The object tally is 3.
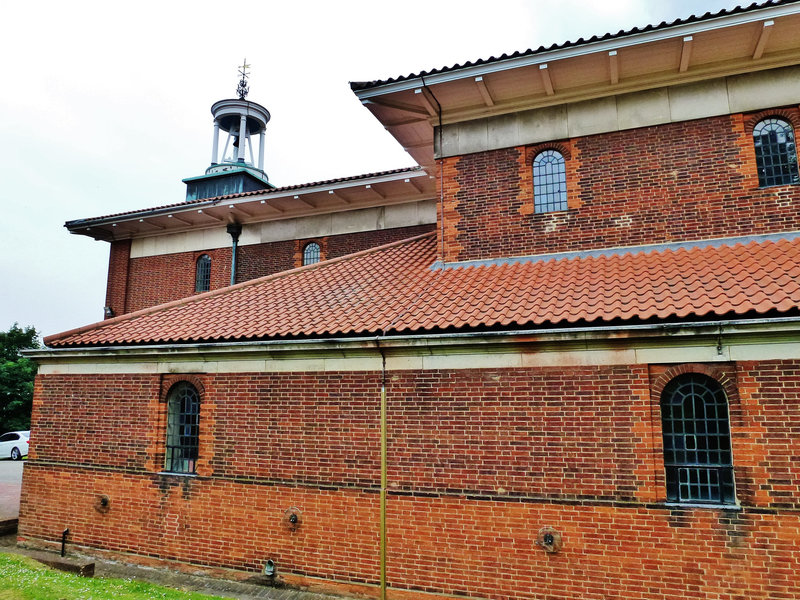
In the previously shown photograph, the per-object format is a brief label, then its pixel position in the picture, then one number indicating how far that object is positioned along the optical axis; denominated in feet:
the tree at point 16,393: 101.76
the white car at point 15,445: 83.66
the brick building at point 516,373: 21.53
